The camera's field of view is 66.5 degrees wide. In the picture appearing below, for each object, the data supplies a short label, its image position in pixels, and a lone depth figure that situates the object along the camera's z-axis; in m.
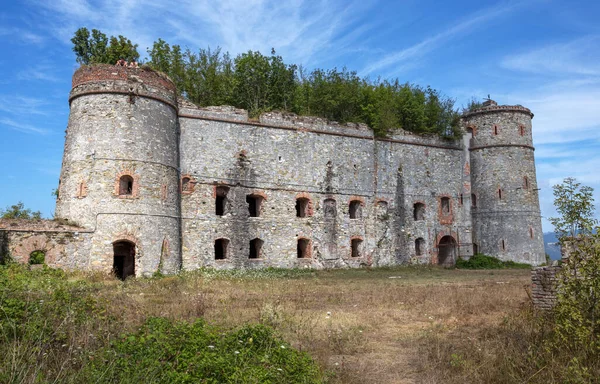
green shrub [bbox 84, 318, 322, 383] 4.89
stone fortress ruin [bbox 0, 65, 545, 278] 17.12
